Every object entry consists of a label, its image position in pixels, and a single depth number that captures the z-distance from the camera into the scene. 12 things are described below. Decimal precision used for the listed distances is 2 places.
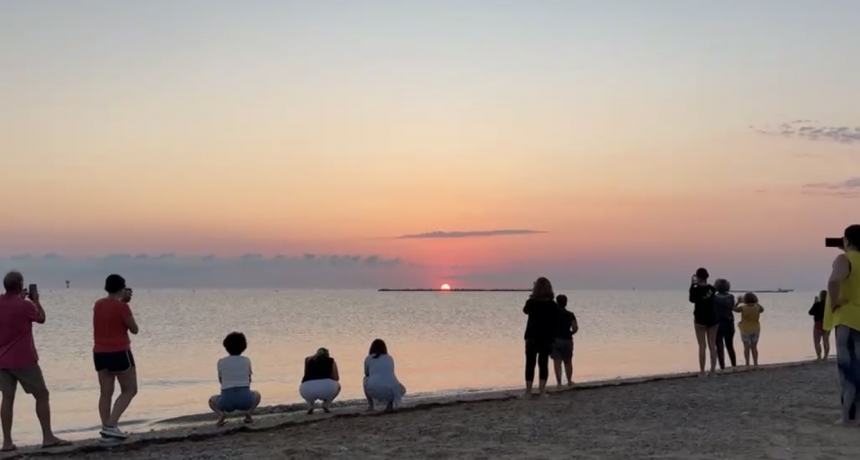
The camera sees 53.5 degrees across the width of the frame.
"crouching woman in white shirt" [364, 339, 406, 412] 12.17
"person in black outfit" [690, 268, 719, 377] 15.07
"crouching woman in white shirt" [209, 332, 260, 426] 11.22
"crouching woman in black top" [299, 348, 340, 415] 12.72
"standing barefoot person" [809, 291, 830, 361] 19.81
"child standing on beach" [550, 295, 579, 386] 14.84
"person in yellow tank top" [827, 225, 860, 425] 8.87
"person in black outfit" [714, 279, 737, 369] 16.77
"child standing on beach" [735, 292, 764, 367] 18.33
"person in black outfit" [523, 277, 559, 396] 12.73
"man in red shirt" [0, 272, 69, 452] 8.99
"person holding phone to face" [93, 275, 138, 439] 9.42
